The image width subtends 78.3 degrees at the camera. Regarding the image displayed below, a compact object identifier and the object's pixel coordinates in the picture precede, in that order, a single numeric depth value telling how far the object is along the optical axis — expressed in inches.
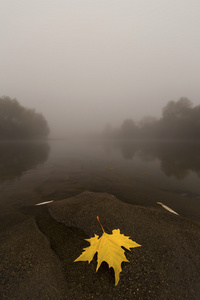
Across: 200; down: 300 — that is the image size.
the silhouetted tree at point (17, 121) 2042.3
